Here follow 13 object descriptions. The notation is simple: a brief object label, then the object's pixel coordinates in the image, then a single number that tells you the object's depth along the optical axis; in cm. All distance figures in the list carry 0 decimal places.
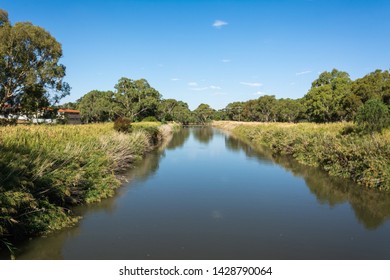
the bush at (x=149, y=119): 5818
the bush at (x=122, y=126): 2452
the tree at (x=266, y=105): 8656
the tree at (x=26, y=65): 2869
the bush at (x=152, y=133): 3040
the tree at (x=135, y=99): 6700
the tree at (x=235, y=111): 11681
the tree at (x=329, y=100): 5056
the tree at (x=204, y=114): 13562
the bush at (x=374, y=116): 1791
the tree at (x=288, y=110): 7825
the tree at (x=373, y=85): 3666
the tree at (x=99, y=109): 6531
